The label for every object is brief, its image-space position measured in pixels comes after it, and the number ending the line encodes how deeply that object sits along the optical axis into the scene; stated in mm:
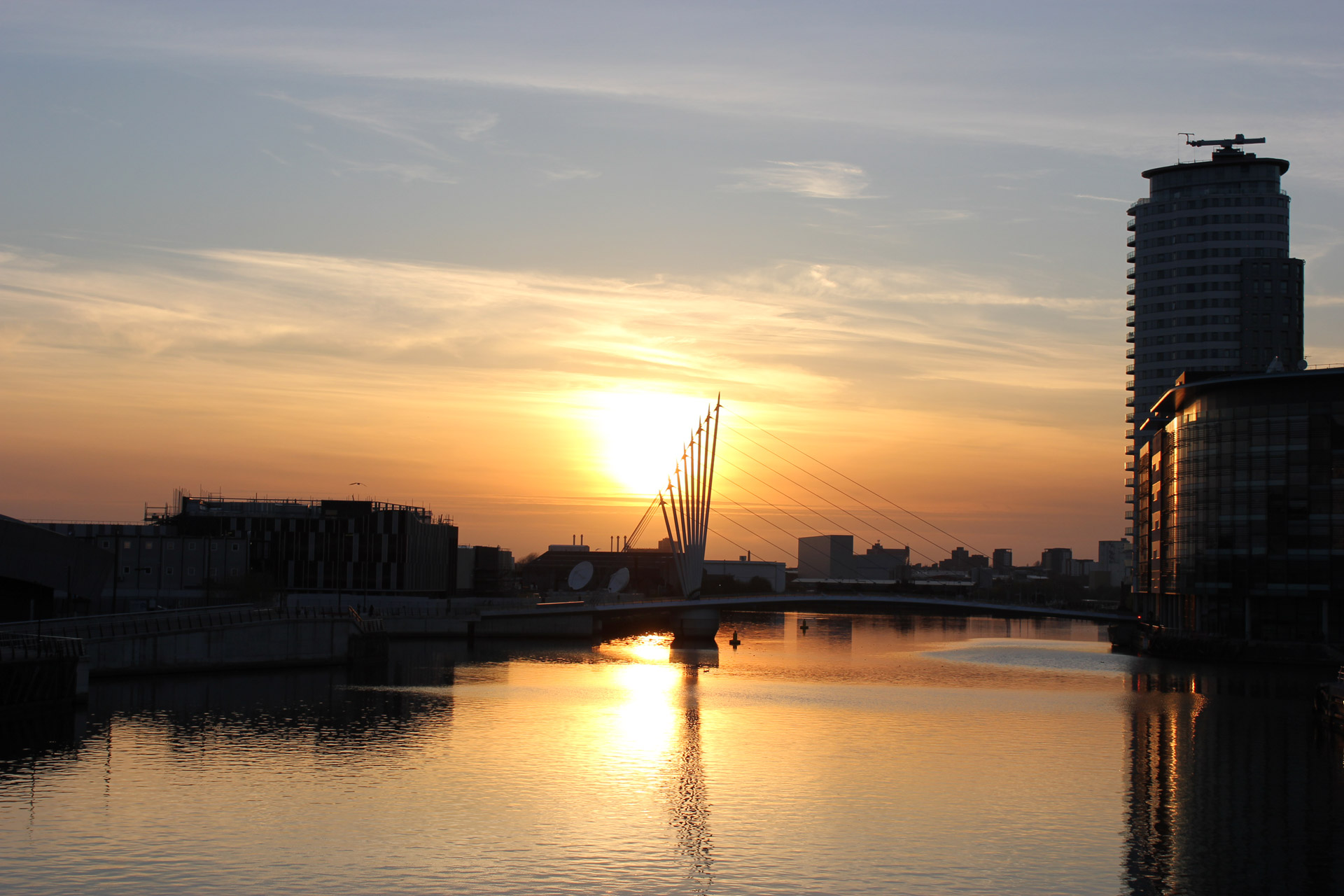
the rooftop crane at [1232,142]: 193125
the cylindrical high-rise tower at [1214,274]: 184750
